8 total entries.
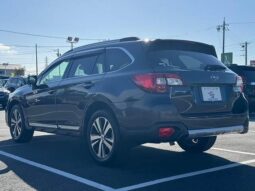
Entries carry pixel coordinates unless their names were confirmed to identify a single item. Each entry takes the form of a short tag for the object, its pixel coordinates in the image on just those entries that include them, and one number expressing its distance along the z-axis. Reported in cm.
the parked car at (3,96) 2036
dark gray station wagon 509
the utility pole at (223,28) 5966
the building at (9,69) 11346
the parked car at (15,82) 2545
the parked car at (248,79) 1389
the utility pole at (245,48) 7564
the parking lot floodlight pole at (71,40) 4897
